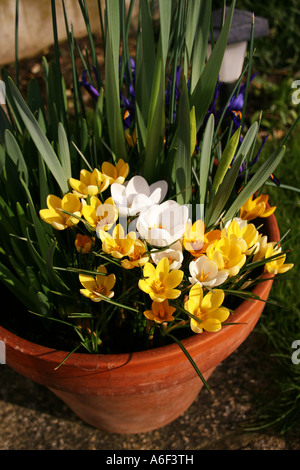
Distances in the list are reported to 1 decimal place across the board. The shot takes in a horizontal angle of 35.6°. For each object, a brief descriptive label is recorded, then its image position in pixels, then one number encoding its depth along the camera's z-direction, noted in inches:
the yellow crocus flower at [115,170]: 32.2
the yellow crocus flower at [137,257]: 28.0
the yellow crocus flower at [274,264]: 32.4
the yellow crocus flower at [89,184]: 30.1
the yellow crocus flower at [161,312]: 29.4
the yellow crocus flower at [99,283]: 29.6
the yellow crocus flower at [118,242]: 27.4
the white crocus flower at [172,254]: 28.9
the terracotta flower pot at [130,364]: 31.1
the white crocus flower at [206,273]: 27.9
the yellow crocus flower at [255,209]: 35.3
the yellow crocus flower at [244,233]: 30.9
